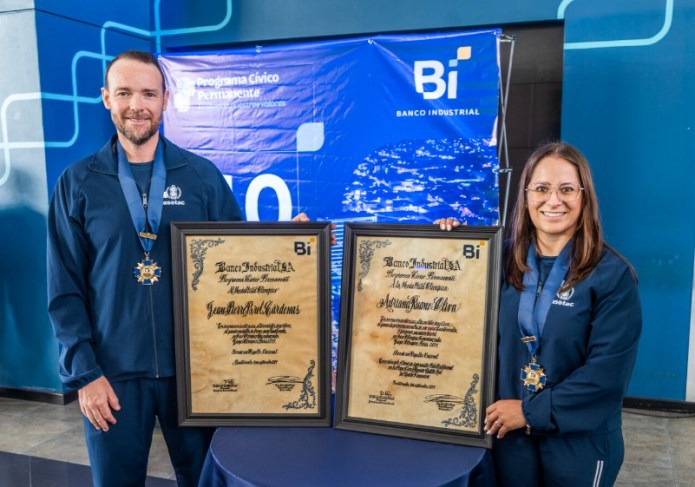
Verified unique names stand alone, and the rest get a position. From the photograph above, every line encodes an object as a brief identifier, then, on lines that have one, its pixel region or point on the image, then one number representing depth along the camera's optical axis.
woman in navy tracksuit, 1.37
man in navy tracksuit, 1.61
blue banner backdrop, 3.23
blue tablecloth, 1.27
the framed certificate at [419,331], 1.43
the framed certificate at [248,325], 1.54
